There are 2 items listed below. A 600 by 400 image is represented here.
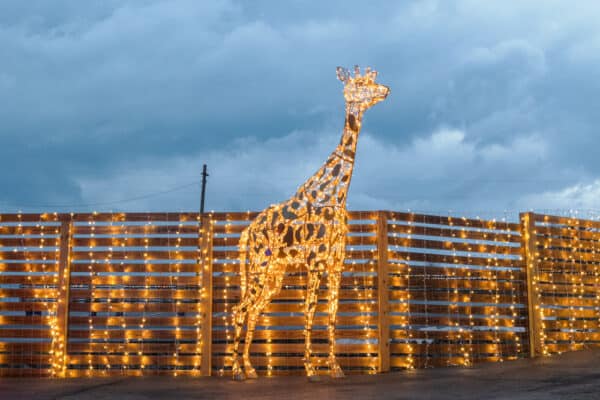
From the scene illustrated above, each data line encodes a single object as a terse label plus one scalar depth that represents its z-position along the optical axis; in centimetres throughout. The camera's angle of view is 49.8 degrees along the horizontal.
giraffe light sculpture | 845
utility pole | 1786
